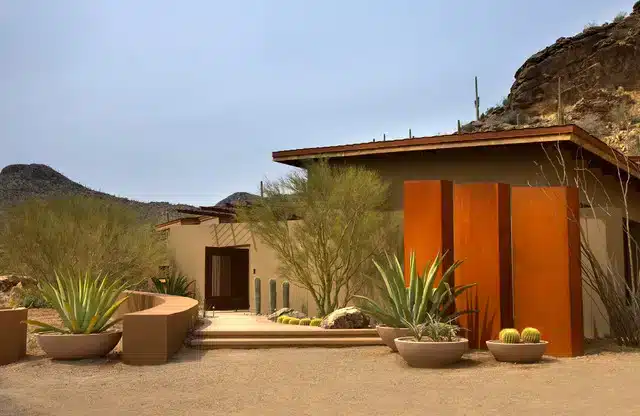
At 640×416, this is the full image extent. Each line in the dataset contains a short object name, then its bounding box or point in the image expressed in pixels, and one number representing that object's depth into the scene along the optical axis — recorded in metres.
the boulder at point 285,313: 15.99
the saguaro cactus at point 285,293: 17.50
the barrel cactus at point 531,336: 9.85
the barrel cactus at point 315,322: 14.11
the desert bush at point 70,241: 18.89
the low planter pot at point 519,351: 9.68
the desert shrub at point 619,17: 40.59
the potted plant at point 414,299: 10.58
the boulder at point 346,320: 13.17
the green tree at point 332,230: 16.08
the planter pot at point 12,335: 10.46
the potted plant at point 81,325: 10.27
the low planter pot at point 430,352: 9.45
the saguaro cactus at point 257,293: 18.56
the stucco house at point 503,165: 12.64
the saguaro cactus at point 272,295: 17.75
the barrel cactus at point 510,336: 9.84
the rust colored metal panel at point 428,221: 11.33
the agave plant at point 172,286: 21.80
